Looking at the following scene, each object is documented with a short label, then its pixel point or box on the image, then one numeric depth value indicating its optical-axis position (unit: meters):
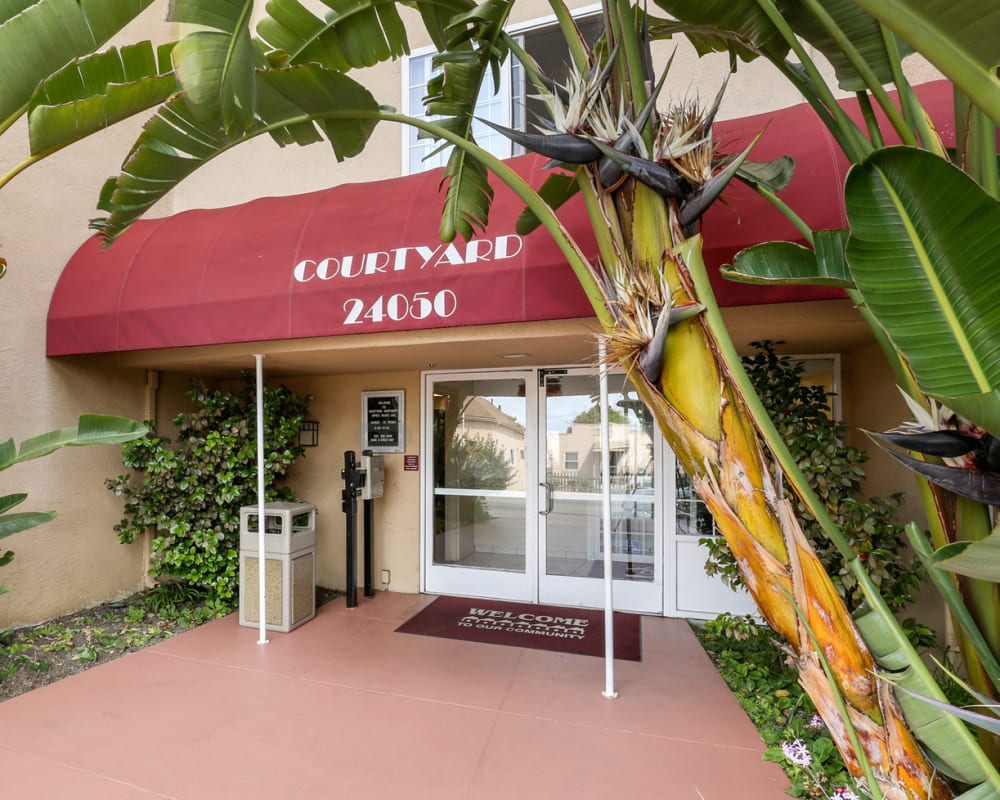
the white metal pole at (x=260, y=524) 4.89
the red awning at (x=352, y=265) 3.38
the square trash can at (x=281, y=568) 5.17
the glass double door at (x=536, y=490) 5.68
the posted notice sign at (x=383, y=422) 6.34
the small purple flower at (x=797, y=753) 3.03
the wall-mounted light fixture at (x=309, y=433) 6.72
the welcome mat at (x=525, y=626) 4.82
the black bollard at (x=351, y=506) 5.66
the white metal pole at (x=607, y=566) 3.88
